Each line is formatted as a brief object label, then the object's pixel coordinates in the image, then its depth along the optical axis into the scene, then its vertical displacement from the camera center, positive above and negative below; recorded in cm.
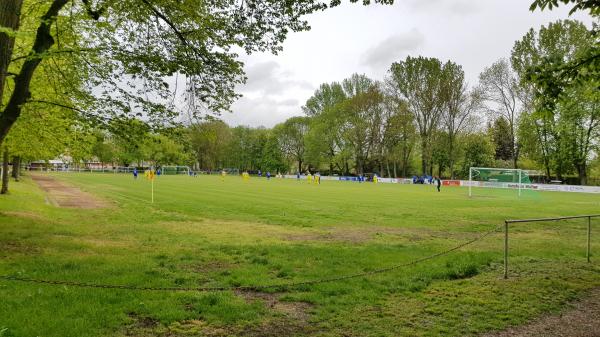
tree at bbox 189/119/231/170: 11575 +436
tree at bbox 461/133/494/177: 7488 +371
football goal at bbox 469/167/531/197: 4496 -57
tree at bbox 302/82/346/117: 9319 +1609
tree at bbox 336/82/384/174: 7650 +918
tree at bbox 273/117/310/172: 10738 +846
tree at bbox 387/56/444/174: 6625 +1322
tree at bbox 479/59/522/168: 5828 +1204
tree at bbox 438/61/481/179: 6519 +1100
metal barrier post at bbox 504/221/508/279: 890 -153
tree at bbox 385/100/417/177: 7225 +674
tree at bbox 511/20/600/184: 5065 +716
